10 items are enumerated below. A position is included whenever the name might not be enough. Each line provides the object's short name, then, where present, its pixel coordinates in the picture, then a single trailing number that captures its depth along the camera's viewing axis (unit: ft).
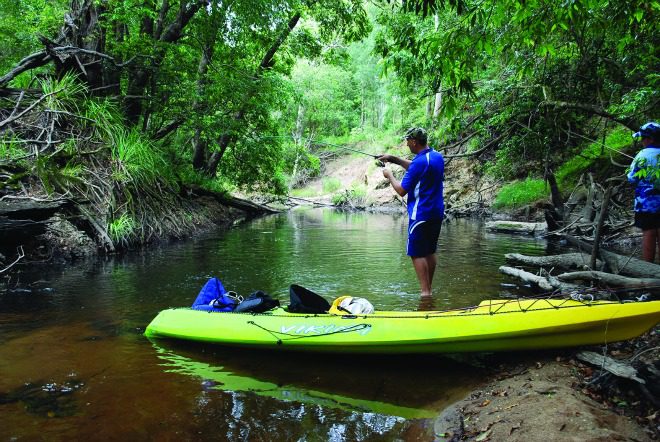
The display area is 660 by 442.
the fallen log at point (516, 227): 32.94
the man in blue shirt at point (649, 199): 13.24
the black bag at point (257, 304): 12.53
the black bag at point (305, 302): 12.33
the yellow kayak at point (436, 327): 8.75
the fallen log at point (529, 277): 15.16
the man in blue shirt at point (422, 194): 14.17
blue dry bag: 13.00
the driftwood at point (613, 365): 7.23
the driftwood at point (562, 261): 16.76
